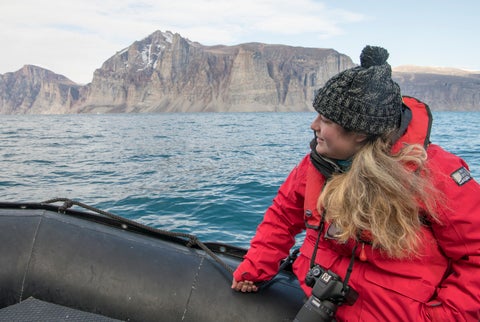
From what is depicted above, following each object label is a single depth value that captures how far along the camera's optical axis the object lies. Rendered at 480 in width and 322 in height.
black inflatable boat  2.41
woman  1.62
